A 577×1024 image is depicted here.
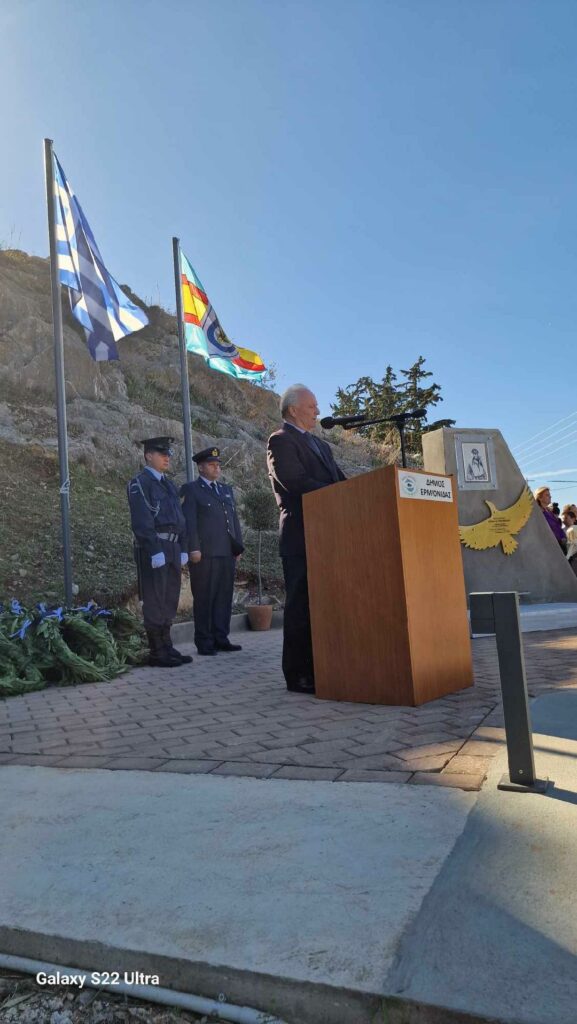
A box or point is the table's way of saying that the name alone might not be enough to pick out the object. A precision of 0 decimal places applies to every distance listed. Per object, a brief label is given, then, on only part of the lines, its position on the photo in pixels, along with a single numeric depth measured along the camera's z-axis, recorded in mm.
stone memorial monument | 7742
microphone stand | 3938
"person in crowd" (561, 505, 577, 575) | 9555
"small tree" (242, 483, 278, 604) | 9359
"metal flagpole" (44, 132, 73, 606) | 6375
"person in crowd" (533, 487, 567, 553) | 8609
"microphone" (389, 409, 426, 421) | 4008
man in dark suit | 4172
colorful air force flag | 9883
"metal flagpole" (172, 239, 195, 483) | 8797
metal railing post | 1977
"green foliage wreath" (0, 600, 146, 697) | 5113
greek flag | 7137
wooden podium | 3383
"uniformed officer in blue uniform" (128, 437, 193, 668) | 5863
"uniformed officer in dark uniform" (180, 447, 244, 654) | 6570
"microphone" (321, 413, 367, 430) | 3756
